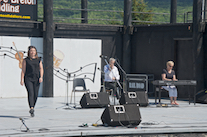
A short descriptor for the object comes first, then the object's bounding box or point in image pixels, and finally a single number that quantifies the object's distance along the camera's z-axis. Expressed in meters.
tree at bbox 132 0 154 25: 41.31
